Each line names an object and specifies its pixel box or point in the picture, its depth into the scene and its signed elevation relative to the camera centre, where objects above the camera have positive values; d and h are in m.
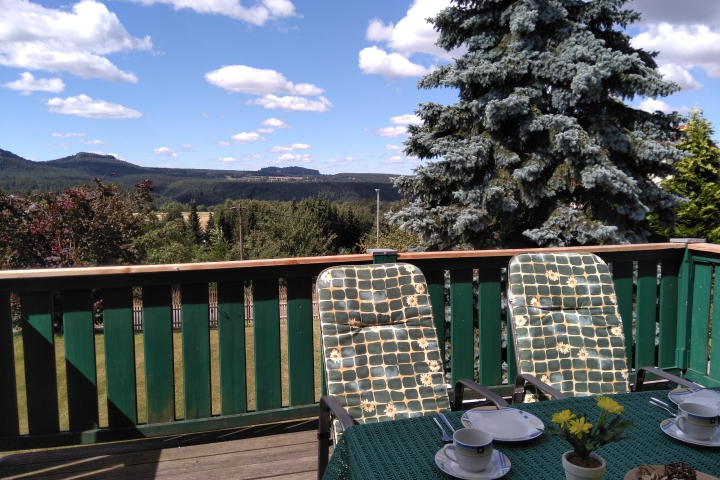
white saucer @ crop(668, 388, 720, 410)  1.42 -0.56
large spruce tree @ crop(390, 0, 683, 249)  7.84 +0.92
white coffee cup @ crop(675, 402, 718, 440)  1.18 -0.51
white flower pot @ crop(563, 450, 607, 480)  0.90 -0.48
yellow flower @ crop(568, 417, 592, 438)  0.87 -0.38
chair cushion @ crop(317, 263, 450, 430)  2.00 -0.58
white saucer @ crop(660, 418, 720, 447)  1.17 -0.55
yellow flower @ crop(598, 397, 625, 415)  0.89 -0.36
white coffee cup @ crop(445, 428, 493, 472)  1.05 -0.51
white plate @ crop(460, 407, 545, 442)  1.22 -0.55
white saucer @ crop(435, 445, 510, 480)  1.04 -0.55
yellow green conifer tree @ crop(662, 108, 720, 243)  8.57 +0.20
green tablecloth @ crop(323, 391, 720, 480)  1.06 -0.56
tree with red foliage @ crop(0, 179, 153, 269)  16.73 -1.20
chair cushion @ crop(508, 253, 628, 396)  2.25 -0.57
